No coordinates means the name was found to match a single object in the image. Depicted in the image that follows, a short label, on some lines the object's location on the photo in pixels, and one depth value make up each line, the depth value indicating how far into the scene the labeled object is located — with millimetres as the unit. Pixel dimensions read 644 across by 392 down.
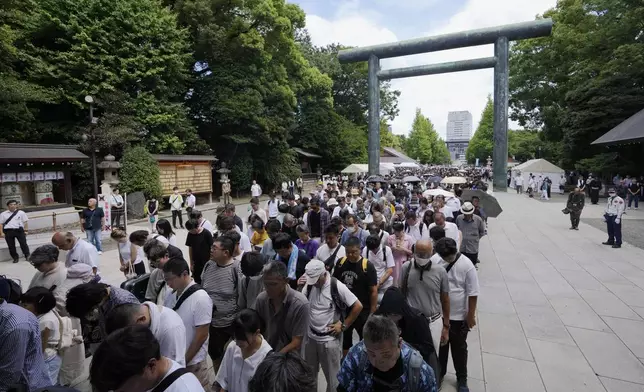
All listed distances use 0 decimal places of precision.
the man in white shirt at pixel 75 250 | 4445
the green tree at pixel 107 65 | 16453
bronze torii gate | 18781
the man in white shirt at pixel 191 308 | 2805
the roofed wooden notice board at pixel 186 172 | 18469
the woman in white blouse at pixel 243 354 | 2244
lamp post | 12512
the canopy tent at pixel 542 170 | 25094
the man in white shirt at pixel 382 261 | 4668
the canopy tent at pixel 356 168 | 27902
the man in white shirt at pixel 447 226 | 5949
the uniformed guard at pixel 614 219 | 9461
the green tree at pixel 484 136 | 65500
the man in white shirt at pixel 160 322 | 2234
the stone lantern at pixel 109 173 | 14398
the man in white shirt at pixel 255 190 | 18203
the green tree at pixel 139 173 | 16578
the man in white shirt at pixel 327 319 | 3277
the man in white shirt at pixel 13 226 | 8797
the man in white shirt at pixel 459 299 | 3650
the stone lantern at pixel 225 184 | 19889
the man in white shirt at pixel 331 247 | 4410
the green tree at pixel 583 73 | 21719
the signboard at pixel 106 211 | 12188
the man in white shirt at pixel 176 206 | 13141
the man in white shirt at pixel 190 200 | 13403
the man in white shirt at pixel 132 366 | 1563
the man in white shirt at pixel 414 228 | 6516
